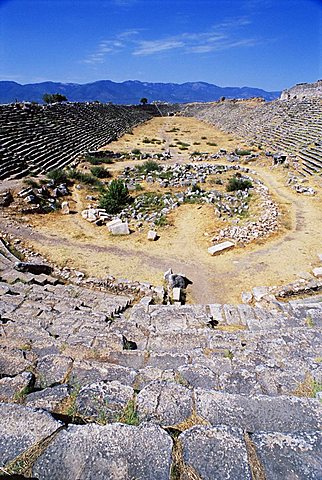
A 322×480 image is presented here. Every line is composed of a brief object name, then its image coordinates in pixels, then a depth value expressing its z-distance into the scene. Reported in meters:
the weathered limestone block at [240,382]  3.47
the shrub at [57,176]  19.03
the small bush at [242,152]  27.04
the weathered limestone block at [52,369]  3.34
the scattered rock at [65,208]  15.34
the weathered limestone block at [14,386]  2.92
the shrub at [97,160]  25.48
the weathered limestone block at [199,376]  3.61
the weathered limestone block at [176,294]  8.78
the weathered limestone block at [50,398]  2.70
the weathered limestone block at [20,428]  2.04
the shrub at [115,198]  15.73
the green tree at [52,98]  53.92
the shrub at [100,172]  22.05
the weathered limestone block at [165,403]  2.64
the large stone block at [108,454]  1.89
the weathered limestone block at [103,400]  2.66
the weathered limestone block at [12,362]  3.62
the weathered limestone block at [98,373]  3.46
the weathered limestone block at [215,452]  1.91
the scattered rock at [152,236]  12.54
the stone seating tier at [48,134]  20.75
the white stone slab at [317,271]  9.57
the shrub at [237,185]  17.94
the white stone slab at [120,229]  13.12
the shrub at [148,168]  22.83
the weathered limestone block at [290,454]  1.94
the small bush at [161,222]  13.88
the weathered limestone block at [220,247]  11.39
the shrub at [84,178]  19.98
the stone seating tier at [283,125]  24.38
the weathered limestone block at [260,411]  2.55
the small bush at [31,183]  16.94
